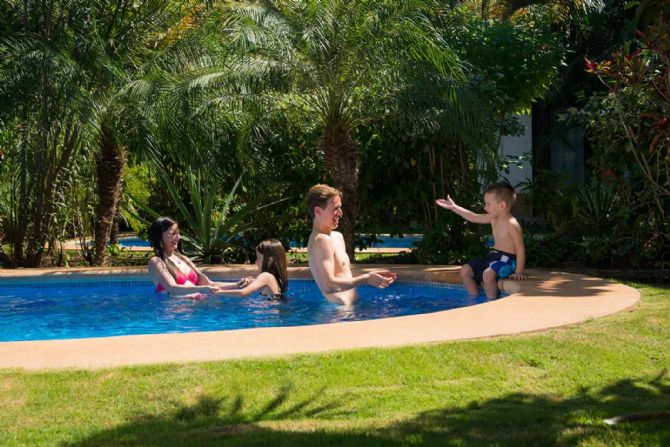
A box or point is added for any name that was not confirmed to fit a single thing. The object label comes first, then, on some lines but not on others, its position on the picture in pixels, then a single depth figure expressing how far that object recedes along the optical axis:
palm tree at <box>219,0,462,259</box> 11.44
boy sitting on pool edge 9.26
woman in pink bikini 9.48
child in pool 9.43
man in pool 8.35
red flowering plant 9.45
